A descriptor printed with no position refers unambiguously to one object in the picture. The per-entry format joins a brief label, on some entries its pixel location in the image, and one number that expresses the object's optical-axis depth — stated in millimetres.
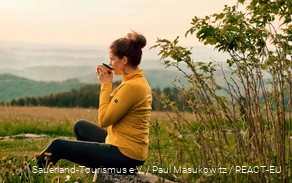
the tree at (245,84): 4293
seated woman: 5113
